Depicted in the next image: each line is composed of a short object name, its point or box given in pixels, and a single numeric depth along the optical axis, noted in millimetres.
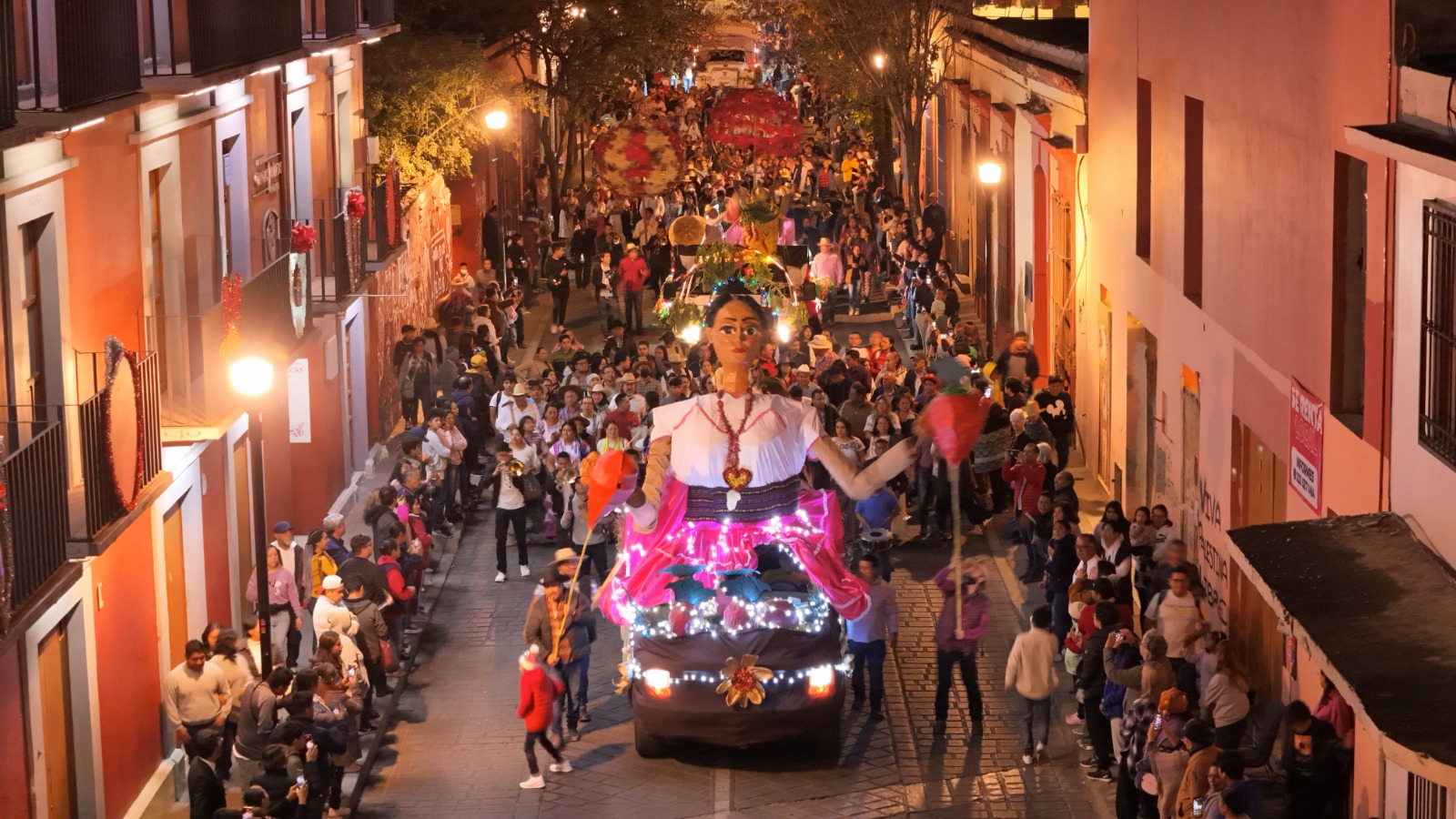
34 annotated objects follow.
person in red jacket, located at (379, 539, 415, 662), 18469
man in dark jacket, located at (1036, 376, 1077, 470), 24203
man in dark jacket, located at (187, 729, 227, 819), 13789
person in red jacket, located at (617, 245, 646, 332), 34562
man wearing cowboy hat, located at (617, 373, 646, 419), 24484
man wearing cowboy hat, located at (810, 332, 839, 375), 27484
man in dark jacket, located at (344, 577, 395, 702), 17547
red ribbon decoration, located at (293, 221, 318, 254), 22750
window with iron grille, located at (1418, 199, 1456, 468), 12250
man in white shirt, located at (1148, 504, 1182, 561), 18641
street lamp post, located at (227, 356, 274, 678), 15789
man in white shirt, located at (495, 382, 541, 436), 24047
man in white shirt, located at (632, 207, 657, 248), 38594
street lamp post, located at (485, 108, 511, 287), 34938
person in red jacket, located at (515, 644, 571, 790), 16281
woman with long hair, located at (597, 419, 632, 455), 21906
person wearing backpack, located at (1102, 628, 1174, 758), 15023
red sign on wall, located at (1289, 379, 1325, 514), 15484
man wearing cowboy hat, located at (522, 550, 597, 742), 16875
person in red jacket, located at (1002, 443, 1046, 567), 21750
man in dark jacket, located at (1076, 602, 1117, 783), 16031
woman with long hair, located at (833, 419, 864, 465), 22328
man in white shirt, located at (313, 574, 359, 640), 16922
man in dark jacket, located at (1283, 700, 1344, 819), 13180
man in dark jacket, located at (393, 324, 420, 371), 28062
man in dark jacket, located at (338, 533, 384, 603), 17906
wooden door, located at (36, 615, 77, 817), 14695
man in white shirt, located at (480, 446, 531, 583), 21875
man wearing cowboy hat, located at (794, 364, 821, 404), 24841
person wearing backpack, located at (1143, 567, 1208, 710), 16125
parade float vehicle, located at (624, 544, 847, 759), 16172
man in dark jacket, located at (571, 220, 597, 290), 39844
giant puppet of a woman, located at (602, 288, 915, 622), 15234
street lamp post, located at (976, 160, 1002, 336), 33031
